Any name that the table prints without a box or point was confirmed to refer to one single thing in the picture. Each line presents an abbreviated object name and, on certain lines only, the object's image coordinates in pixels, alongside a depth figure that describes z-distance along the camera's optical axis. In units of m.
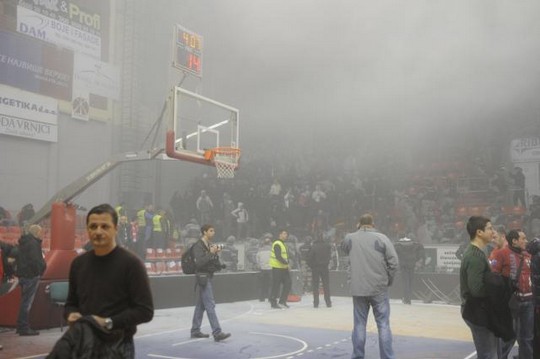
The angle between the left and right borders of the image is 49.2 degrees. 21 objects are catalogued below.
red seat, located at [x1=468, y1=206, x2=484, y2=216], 17.40
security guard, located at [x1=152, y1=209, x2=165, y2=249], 14.57
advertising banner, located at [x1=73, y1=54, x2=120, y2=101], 16.95
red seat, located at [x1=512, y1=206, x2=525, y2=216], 16.47
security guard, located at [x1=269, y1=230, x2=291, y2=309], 11.06
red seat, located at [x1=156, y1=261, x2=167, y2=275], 12.38
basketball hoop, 9.81
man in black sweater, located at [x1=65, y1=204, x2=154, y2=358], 2.81
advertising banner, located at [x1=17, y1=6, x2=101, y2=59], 15.43
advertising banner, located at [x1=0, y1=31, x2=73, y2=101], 14.96
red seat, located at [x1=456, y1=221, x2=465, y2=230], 16.41
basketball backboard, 8.81
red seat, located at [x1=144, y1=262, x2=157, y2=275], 12.11
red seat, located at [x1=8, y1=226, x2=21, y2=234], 13.16
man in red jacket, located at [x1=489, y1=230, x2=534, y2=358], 5.02
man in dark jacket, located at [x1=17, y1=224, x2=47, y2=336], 7.44
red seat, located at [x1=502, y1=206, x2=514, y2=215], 16.67
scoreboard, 13.73
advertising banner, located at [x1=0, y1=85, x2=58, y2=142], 14.91
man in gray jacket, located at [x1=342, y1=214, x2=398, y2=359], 5.40
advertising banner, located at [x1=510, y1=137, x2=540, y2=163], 18.34
